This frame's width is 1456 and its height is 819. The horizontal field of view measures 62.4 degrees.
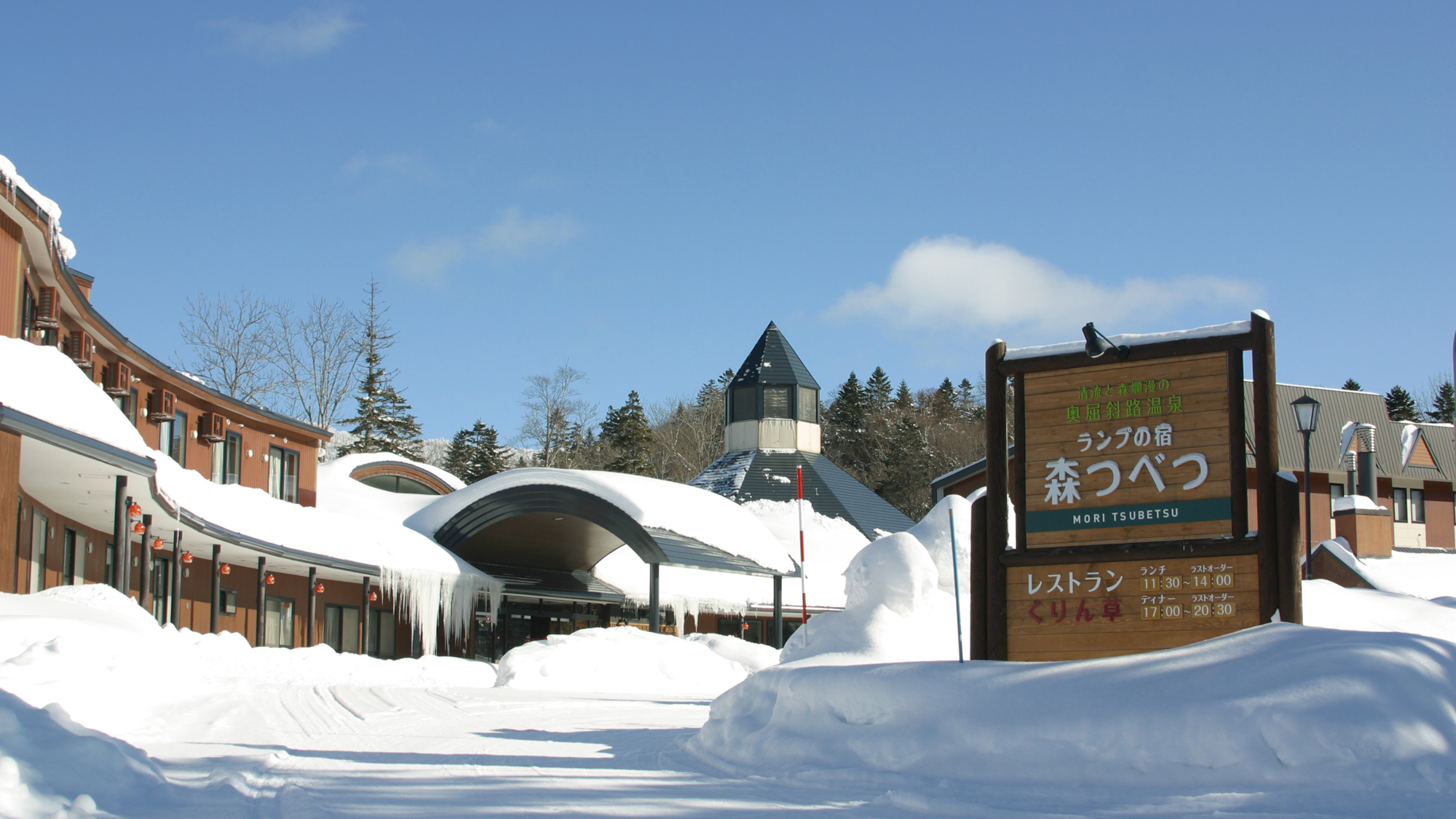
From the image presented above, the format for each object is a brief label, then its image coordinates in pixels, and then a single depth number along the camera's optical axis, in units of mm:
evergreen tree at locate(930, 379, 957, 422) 78500
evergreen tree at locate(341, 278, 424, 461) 54938
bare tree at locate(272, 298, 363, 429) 48031
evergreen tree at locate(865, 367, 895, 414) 79938
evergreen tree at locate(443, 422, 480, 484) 66188
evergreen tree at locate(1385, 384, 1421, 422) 66250
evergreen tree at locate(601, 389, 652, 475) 61406
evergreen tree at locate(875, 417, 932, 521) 65250
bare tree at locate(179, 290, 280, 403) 45656
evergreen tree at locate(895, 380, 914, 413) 79588
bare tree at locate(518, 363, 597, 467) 61500
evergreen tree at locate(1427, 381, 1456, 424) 64688
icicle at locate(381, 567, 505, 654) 27250
